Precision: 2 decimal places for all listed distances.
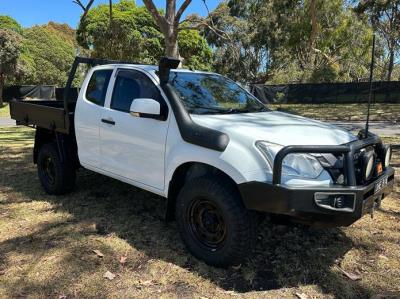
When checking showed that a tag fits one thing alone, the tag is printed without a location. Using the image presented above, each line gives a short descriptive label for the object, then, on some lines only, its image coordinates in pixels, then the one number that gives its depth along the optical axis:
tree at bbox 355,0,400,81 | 24.42
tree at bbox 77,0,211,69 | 33.88
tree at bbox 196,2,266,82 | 44.47
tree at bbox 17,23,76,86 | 42.62
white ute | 3.50
